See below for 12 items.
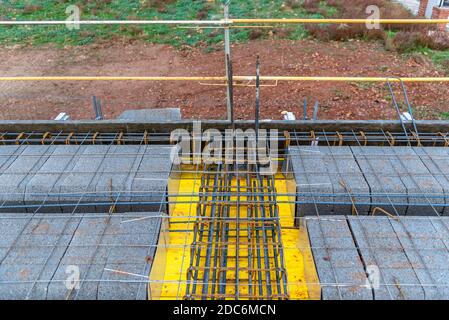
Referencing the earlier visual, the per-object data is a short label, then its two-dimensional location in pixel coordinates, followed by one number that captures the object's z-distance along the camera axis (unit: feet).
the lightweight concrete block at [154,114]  19.86
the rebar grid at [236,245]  10.58
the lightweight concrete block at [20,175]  12.67
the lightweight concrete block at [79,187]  12.60
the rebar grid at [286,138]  15.71
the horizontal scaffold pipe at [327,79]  16.65
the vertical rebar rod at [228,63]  14.72
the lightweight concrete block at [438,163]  12.78
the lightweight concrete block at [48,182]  12.66
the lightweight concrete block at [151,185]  12.71
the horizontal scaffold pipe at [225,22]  15.07
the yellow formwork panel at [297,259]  10.48
